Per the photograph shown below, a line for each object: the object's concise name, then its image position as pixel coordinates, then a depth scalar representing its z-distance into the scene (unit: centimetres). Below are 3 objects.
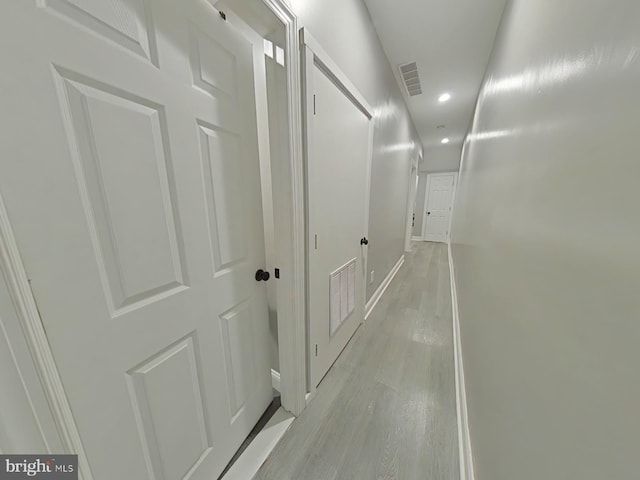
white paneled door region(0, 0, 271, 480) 47
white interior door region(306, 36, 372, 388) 121
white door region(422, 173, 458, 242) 635
